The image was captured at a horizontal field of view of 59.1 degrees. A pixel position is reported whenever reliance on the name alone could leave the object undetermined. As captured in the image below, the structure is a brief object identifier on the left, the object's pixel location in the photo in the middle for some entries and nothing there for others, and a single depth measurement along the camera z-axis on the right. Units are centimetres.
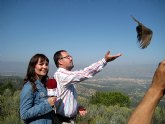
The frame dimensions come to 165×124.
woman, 169
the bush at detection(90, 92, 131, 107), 1894
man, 186
